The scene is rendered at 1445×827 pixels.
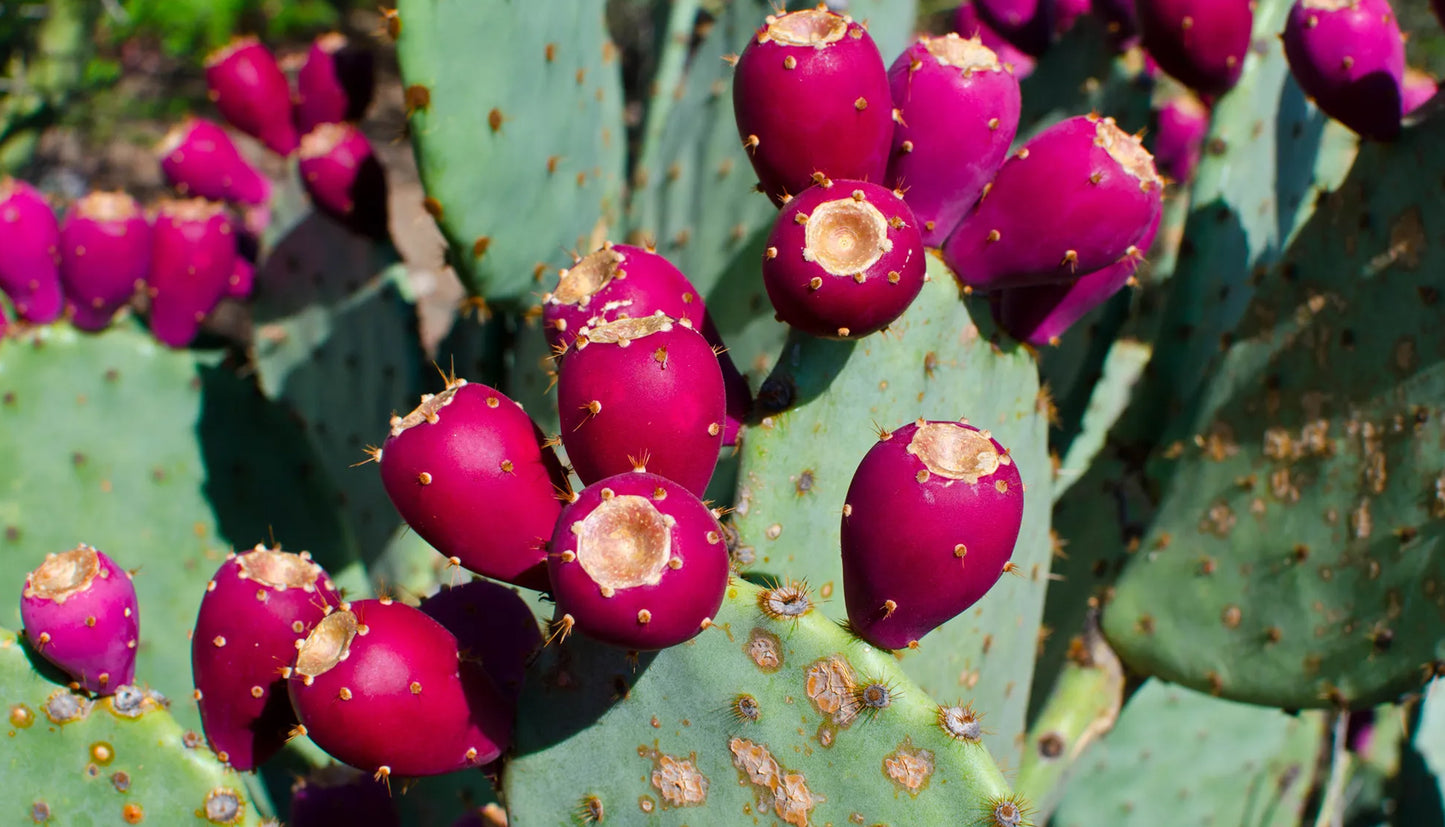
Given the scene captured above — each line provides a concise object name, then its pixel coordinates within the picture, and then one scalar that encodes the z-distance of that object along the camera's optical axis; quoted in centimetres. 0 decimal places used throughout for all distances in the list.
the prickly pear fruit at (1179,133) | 148
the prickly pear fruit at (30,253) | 120
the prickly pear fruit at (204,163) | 144
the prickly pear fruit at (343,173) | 129
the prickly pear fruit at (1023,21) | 133
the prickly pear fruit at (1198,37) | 109
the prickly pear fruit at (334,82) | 142
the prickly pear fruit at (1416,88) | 116
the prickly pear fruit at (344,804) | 97
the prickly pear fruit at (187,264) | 127
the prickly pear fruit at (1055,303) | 95
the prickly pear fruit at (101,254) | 123
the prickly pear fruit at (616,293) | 87
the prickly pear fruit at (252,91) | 143
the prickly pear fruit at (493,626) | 89
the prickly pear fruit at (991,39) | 143
